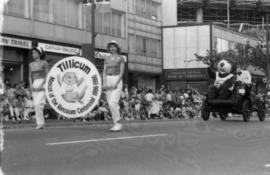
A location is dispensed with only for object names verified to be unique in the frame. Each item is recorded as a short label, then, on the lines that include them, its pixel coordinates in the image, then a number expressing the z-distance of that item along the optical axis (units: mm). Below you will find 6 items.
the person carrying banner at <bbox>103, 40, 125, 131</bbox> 11500
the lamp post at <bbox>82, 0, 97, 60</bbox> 26858
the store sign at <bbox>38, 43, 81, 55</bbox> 37156
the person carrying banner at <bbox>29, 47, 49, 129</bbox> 12070
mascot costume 16141
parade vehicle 15961
